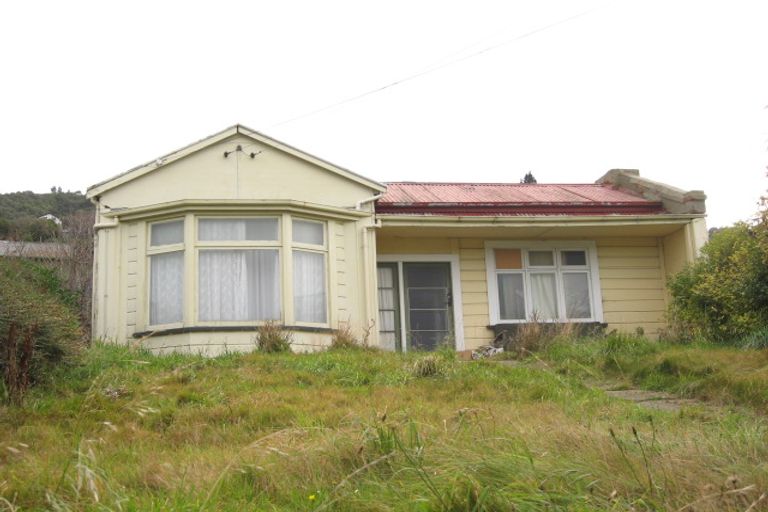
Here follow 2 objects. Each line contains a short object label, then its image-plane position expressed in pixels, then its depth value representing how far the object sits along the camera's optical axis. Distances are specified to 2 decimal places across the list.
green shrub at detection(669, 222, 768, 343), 12.38
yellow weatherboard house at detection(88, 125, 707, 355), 14.34
